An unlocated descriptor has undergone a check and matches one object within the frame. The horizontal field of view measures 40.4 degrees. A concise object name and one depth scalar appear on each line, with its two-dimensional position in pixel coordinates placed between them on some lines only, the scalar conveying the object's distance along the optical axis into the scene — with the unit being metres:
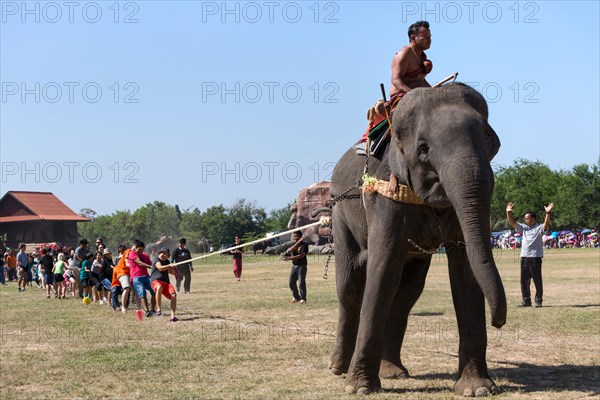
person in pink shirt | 20.05
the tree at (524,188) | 85.88
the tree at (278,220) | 114.19
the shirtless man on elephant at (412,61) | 9.31
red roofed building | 89.50
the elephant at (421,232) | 7.49
